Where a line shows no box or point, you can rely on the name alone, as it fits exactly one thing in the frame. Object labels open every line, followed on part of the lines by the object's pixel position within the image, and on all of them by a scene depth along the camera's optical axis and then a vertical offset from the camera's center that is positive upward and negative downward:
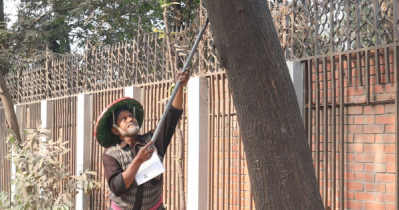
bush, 15.40 -0.98
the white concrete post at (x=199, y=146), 11.71 -0.41
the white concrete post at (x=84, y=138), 16.41 -0.45
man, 8.36 -0.34
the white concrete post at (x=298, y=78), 9.43 +0.24
